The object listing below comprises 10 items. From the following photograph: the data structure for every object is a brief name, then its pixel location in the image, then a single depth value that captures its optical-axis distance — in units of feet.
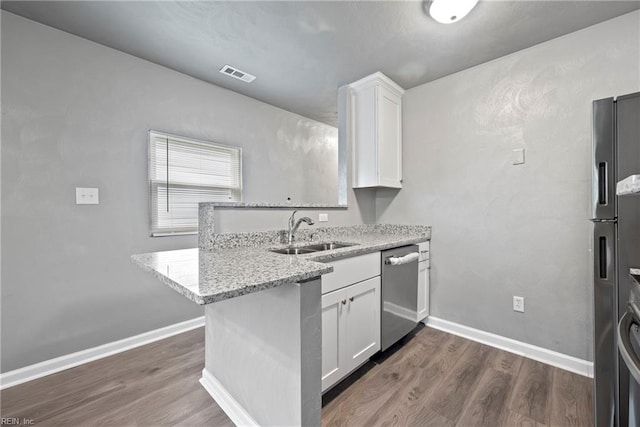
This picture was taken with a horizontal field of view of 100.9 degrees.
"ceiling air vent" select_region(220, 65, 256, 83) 7.59
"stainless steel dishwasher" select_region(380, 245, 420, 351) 6.26
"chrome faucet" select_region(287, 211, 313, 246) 6.52
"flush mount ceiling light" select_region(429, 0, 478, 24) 5.07
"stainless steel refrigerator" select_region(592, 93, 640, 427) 3.58
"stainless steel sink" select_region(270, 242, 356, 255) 6.10
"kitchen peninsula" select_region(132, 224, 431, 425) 3.10
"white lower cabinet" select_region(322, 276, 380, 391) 4.96
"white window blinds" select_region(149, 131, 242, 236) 7.41
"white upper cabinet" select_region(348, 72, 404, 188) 8.07
